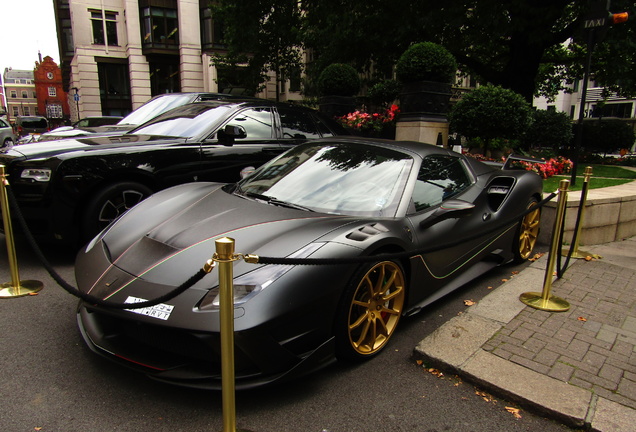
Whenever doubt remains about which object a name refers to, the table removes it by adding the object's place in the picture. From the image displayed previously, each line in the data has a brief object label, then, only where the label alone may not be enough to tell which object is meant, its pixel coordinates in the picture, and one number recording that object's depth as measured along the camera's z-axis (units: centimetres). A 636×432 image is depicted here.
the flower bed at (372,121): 1016
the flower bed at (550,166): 772
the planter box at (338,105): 1158
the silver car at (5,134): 1498
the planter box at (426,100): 874
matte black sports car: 204
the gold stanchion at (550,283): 341
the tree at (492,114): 776
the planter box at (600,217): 534
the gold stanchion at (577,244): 418
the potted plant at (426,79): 855
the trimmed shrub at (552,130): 1177
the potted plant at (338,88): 1142
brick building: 9881
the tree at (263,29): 1478
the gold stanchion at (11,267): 344
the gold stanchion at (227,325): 171
